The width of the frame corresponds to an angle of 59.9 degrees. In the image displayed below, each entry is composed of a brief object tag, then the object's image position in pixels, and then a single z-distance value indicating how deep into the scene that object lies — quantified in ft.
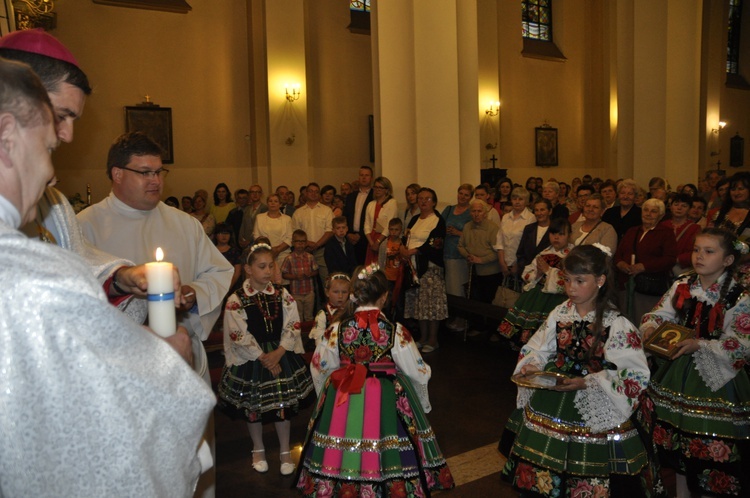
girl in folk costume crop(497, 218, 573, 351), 19.17
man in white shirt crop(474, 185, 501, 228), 27.43
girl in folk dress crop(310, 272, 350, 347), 15.17
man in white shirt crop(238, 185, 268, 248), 34.22
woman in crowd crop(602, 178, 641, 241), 23.62
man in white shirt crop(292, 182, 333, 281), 30.86
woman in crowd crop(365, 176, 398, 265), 27.14
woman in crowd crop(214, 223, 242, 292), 26.50
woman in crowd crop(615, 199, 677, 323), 20.22
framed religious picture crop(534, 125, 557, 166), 62.75
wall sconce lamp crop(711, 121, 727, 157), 61.90
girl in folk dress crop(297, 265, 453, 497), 11.72
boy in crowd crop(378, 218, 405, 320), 25.02
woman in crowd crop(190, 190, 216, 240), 37.40
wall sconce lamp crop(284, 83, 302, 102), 44.24
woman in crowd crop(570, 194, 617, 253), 21.40
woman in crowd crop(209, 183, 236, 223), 39.70
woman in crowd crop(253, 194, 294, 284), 29.66
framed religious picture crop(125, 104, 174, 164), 43.29
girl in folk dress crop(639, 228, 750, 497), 11.85
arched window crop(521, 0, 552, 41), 64.08
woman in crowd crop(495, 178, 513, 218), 32.63
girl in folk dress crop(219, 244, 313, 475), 14.66
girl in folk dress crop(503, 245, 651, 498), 10.60
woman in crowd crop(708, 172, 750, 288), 17.88
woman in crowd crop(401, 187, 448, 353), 25.04
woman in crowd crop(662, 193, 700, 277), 19.99
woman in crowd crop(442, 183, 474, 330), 26.58
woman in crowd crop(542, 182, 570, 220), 27.02
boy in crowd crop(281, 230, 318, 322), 27.02
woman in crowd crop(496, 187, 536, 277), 24.59
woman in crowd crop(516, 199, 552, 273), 22.85
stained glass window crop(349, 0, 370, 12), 52.95
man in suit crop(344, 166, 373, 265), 29.01
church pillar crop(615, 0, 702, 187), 30.83
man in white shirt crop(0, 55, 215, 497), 3.43
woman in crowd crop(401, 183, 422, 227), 26.64
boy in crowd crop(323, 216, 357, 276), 28.30
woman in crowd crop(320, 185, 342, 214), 34.81
